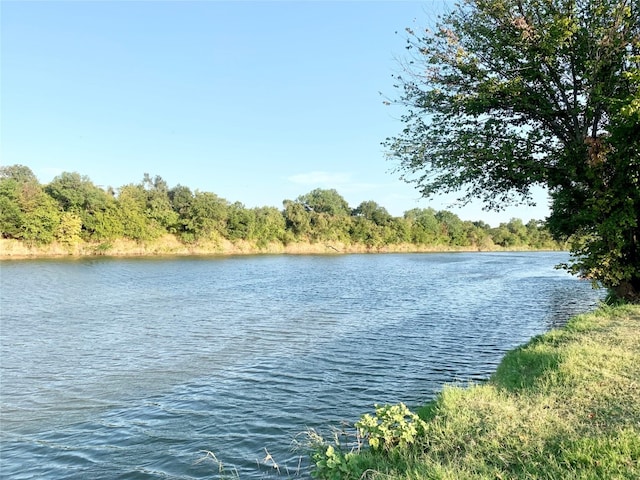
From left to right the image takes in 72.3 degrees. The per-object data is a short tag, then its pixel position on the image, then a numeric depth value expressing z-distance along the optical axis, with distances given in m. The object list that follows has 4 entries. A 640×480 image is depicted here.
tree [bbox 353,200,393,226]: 127.81
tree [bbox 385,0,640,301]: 14.52
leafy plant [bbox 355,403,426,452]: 6.08
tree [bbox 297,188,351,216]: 139.88
